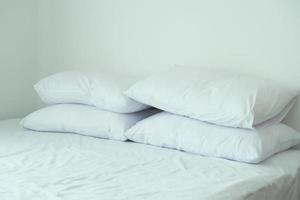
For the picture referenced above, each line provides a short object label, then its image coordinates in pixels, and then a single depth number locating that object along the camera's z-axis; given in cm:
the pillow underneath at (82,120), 192
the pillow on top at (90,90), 193
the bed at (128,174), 119
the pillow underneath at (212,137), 155
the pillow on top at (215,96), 159
